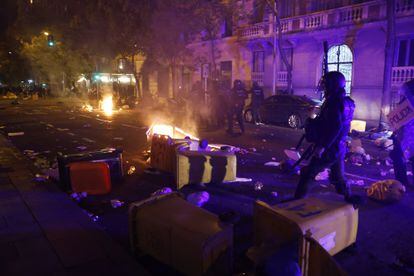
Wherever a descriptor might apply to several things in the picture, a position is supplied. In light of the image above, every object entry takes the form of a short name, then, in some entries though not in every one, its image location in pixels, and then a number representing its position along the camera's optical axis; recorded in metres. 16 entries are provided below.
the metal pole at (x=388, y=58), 13.74
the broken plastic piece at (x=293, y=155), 7.39
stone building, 17.27
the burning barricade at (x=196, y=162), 6.13
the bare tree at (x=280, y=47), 18.84
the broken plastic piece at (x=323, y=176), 6.98
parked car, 14.67
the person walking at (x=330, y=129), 4.14
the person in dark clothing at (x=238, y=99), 12.16
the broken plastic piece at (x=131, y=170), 7.45
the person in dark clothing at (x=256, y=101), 17.11
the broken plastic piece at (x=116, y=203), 5.46
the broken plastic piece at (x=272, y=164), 8.06
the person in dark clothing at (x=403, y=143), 5.93
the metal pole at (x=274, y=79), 21.29
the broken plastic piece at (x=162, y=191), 5.69
